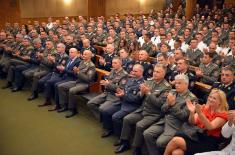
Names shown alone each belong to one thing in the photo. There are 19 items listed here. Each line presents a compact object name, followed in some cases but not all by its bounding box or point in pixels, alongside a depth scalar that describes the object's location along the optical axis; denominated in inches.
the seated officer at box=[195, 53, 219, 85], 173.0
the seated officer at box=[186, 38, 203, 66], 233.6
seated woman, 107.1
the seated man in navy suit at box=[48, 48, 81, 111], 197.9
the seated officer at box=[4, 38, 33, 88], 241.6
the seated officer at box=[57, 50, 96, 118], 185.2
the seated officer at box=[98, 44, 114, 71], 214.2
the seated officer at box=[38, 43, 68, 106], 204.2
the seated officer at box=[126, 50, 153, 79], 193.9
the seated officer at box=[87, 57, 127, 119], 161.8
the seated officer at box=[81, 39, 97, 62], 250.5
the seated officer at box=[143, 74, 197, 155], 122.1
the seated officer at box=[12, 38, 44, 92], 235.1
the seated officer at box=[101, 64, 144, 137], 147.4
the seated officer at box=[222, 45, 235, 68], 204.0
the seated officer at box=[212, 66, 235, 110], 140.3
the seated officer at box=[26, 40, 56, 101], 215.9
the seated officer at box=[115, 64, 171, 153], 134.5
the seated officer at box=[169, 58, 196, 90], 160.7
